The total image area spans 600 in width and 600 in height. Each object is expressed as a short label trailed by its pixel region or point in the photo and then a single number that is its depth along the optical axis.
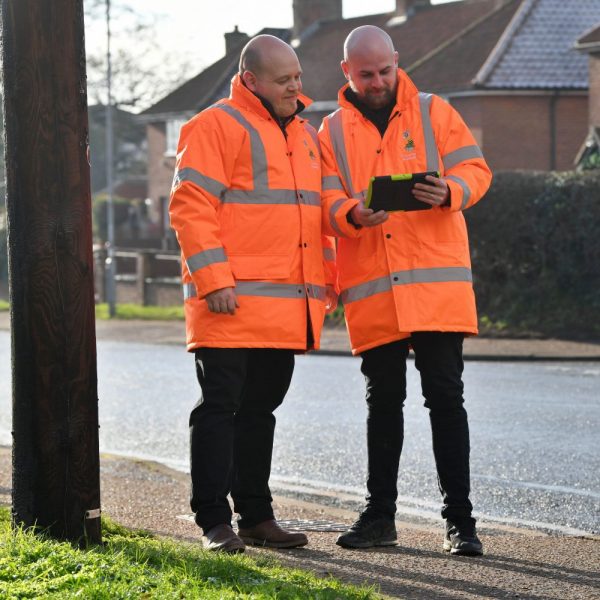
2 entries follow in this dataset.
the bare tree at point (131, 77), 55.28
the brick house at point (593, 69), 32.72
